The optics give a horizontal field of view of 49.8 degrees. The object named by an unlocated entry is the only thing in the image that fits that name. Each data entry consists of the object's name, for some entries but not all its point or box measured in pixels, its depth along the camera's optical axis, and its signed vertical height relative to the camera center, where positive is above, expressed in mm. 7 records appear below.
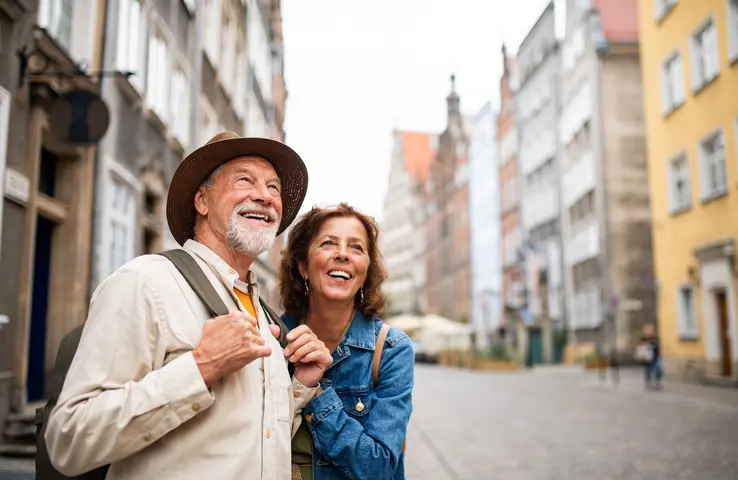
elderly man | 1954 -79
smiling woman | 2643 -1
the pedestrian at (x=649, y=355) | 20328 -218
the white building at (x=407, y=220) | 86938 +14790
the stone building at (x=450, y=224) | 66438 +11232
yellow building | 19781 +4767
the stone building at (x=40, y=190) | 8086 +1901
